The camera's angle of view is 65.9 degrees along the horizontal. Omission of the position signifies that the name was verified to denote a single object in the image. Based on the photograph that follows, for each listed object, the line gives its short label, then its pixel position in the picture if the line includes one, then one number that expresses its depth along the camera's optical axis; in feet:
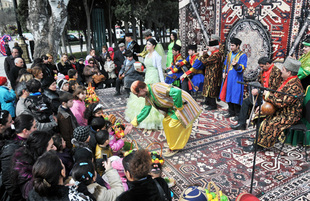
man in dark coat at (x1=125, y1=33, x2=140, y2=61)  25.62
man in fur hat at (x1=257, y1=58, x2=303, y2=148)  12.50
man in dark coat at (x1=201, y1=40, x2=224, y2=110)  19.70
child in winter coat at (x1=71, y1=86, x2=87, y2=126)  14.21
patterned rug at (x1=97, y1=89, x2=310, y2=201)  10.83
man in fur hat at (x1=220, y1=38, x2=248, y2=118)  17.48
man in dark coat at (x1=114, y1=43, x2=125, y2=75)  27.25
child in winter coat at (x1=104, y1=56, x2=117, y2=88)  27.63
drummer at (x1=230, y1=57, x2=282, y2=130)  14.83
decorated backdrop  17.22
